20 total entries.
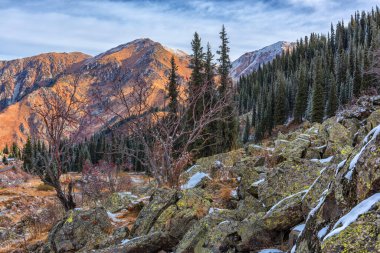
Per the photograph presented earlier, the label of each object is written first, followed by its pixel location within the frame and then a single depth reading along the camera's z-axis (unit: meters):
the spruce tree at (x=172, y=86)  39.18
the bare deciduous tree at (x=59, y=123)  12.54
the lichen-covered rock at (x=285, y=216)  6.83
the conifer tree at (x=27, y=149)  83.24
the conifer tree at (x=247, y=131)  116.62
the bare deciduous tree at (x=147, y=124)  12.73
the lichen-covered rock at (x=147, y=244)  8.41
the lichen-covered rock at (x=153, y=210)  9.77
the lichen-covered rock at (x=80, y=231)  10.57
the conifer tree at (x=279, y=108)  97.81
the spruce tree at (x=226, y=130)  42.38
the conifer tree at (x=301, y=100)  94.88
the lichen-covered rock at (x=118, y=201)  13.52
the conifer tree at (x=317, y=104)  78.12
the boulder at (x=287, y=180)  8.19
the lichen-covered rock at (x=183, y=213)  8.88
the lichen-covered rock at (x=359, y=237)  3.57
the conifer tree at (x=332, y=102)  80.38
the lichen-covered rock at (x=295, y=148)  13.01
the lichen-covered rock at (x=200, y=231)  7.67
